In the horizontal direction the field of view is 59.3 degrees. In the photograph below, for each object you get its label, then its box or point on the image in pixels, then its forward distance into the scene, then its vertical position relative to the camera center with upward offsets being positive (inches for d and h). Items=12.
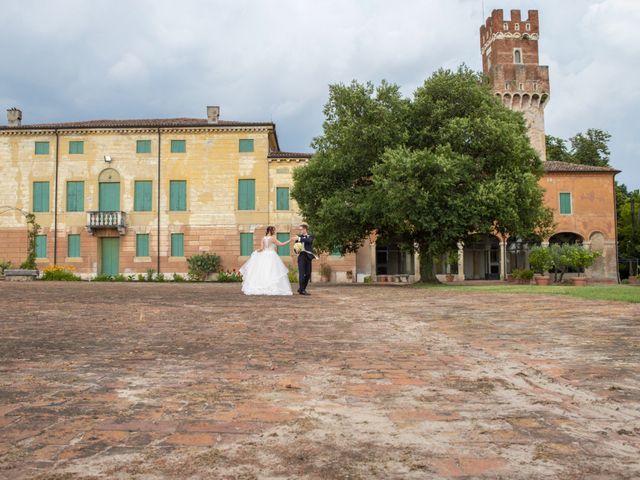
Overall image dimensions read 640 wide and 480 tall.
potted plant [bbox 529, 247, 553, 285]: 1182.9 +3.4
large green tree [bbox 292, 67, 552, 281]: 775.7 +135.7
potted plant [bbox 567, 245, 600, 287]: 1168.2 +6.7
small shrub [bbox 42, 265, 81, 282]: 1220.1 -21.9
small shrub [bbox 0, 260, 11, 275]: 1331.2 -1.5
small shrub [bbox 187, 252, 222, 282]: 1364.4 -3.8
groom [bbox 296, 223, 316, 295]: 593.3 +4.0
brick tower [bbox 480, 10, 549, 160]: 1877.5 +645.2
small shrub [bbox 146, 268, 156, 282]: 1350.9 -26.4
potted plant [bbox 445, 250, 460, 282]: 1109.0 -20.8
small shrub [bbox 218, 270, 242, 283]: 1301.7 -32.0
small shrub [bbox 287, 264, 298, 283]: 1245.4 -27.4
